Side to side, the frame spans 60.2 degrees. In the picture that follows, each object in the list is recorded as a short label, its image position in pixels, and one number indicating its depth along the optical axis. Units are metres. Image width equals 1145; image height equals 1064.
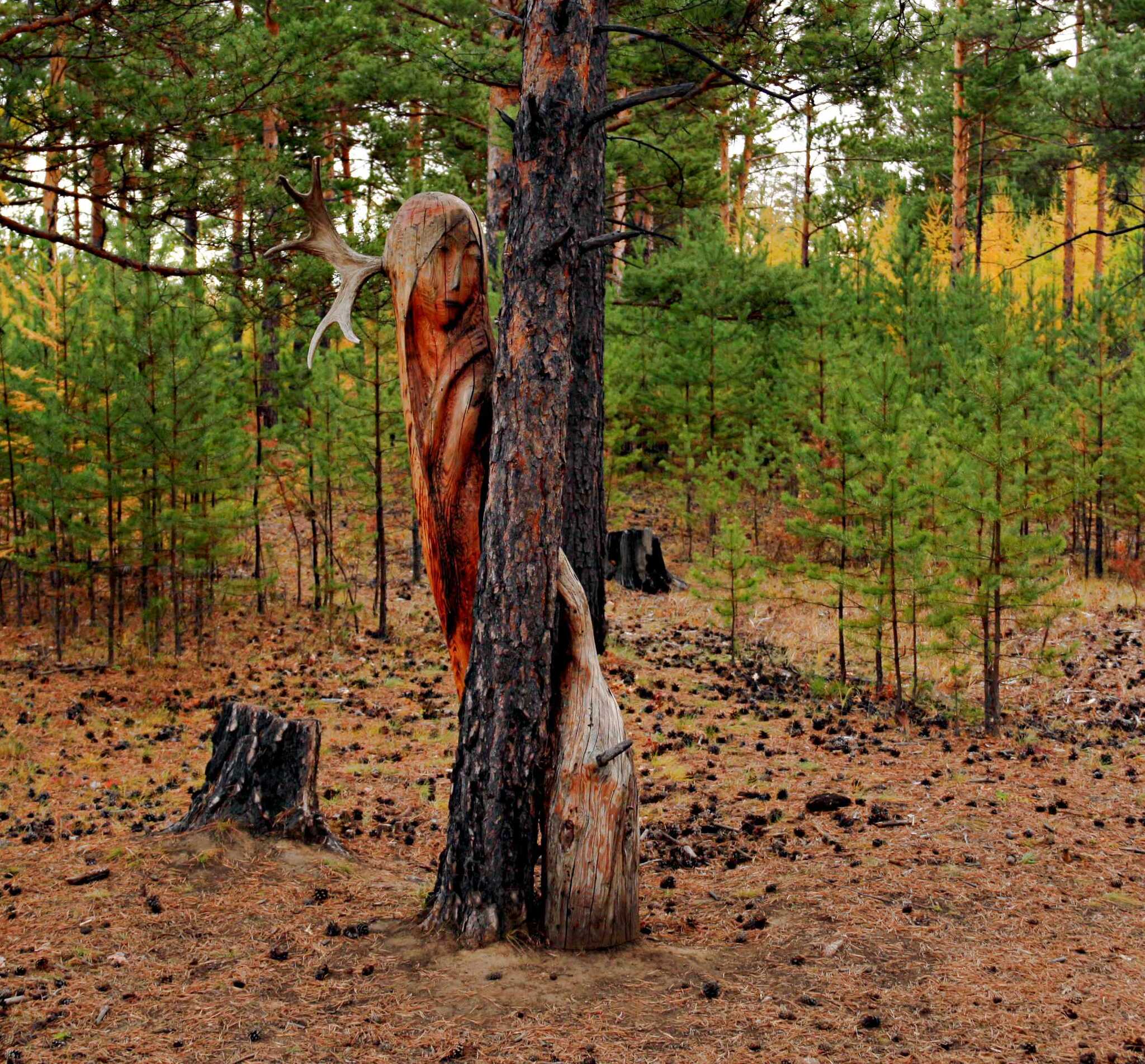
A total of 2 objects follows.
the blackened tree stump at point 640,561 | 14.52
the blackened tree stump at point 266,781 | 5.91
